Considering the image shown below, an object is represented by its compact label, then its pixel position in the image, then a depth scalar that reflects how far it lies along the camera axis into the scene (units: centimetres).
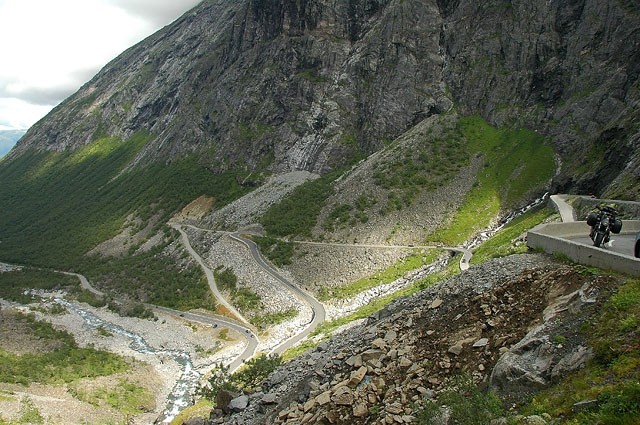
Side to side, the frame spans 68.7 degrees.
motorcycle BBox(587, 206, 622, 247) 1747
